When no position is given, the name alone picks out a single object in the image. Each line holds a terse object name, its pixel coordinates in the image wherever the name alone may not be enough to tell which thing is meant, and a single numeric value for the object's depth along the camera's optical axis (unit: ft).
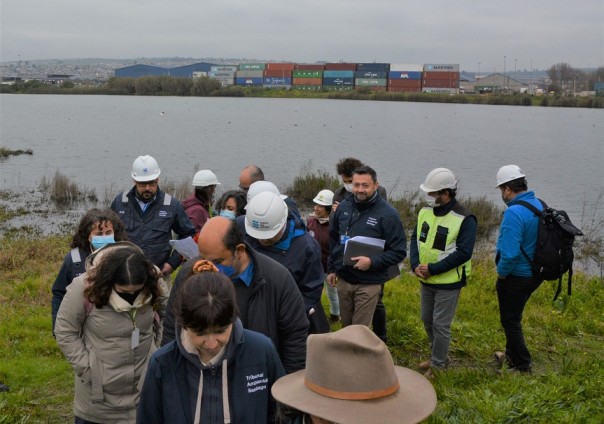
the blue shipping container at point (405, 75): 499.92
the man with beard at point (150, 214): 19.12
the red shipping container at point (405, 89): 481.38
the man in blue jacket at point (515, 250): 18.20
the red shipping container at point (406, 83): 494.83
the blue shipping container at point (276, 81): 523.70
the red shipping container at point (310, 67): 526.16
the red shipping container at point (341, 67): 517.55
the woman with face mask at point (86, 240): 13.89
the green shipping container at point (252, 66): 576.28
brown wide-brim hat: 6.35
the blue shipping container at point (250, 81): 544.62
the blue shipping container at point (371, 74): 507.71
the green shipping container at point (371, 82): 499.92
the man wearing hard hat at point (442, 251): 18.25
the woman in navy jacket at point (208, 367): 7.80
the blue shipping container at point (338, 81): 505.66
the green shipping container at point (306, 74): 513.45
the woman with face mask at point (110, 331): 11.09
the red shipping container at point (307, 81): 508.94
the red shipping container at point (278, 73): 530.59
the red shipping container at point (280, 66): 537.65
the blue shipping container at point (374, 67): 511.40
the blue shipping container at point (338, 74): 509.76
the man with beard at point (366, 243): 18.22
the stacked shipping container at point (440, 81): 489.34
